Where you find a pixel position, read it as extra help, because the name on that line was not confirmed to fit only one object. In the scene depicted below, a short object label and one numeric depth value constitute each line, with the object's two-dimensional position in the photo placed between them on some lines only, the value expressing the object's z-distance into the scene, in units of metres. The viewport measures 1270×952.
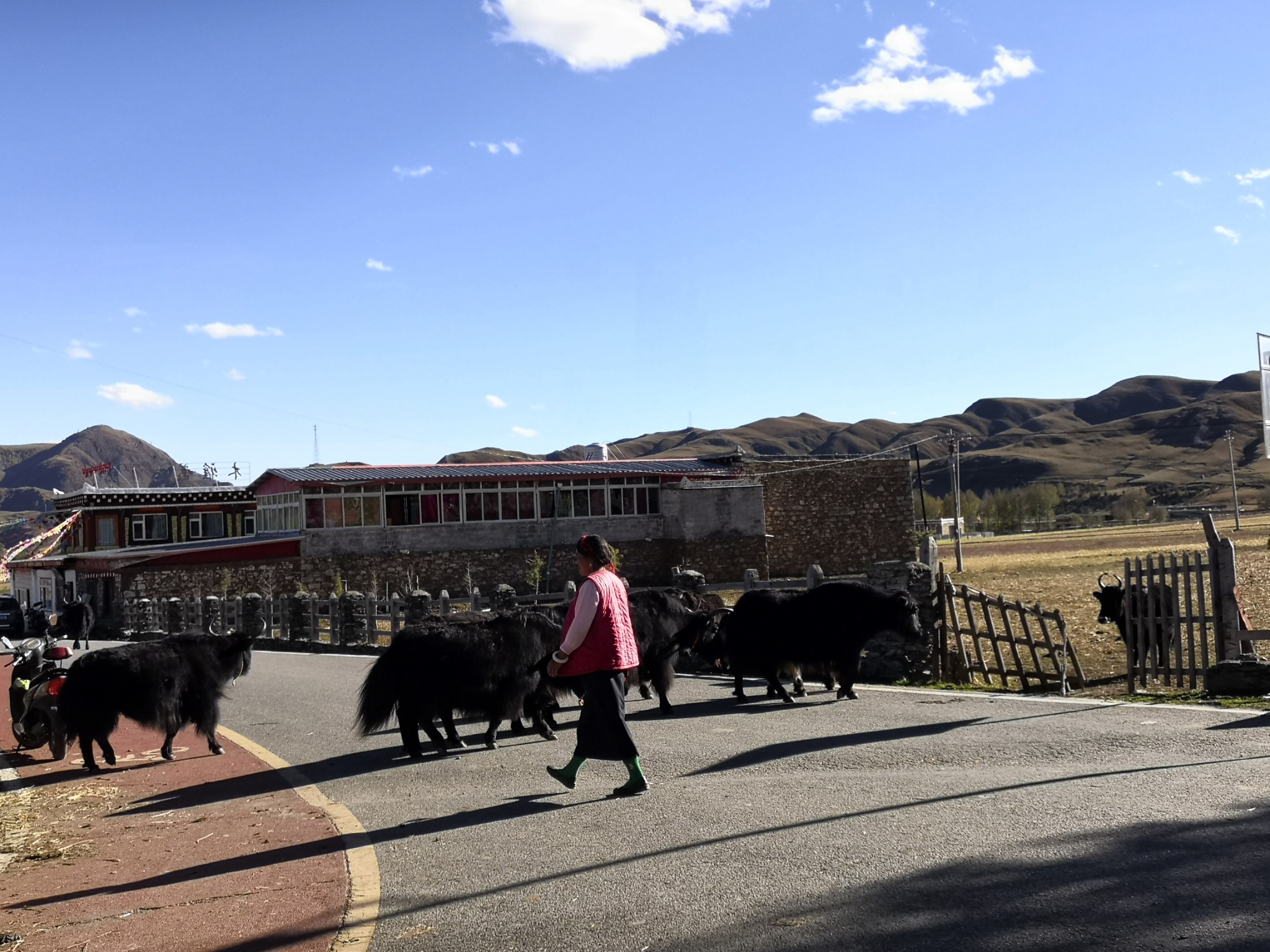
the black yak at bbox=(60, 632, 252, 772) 10.28
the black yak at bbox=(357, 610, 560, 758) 9.87
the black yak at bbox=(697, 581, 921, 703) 12.26
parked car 38.50
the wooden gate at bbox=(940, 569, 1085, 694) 13.12
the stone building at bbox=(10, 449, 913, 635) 43.47
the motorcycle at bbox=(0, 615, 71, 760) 10.99
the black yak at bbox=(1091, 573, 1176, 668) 12.47
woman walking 7.40
